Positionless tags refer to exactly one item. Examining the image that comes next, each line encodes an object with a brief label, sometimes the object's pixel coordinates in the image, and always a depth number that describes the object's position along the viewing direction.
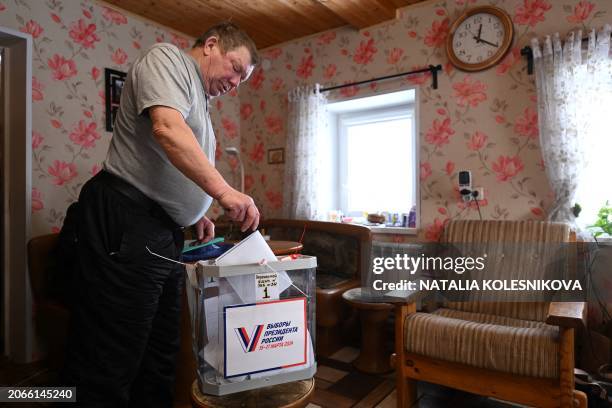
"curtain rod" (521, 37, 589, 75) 2.42
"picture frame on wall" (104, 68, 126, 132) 2.91
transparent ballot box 0.90
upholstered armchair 1.50
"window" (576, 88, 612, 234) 2.21
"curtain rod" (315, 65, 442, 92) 2.77
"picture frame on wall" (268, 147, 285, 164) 3.61
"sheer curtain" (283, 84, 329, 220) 3.26
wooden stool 0.95
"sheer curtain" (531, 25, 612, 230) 2.21
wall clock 2.54
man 1.04
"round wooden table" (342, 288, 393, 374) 2.33
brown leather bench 2.48
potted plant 2.10
